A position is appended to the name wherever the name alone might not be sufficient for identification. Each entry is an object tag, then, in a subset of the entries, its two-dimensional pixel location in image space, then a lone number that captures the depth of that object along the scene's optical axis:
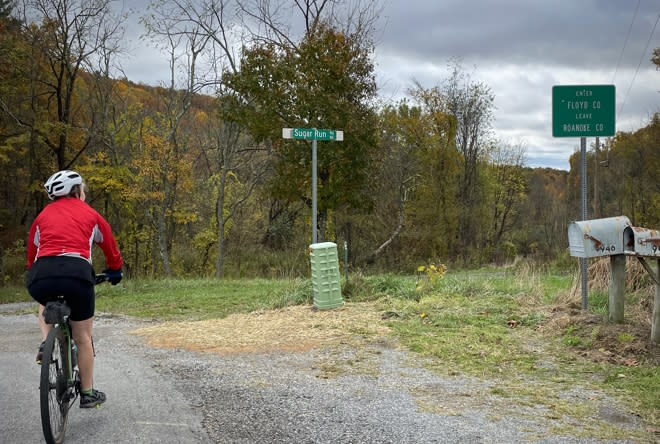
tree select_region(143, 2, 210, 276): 31.06
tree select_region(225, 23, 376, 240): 24.20
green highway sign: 7.79
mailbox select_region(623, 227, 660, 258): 6.30
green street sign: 10.18
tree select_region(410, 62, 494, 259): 39.03
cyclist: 4.12
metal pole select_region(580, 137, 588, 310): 7.75
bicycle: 3.82
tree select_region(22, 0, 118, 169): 26.72
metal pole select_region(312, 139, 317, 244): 10.02
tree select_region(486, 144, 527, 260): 43.59
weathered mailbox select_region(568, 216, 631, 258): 6.99
